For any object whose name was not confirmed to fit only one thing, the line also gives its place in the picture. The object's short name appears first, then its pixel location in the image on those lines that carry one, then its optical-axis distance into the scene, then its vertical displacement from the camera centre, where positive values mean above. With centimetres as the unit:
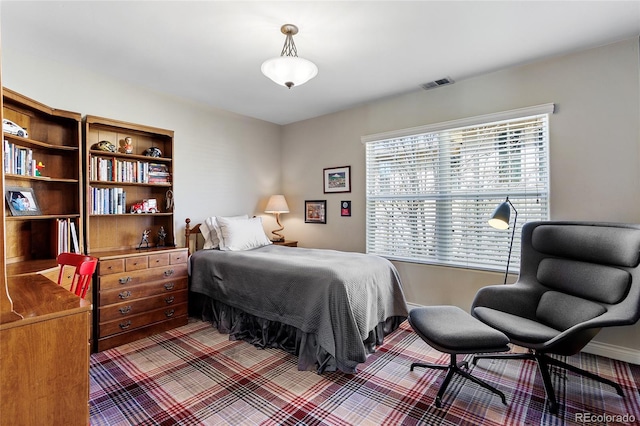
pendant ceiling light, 217 +99
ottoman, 188 -76
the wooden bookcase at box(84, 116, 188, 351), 280 -23
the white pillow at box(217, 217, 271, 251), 364 -27
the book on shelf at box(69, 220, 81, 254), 277 -22
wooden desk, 114 -57
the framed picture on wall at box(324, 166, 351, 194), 421 +43
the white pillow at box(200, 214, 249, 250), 373 -24
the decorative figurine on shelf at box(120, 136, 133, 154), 324 +68
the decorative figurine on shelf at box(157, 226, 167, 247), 350 -27
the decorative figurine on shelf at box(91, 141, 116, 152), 304 +64
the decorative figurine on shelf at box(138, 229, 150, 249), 342 -29
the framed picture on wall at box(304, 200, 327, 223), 448 +0
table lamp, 454 +6
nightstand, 445 -45
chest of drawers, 274 -77
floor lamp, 263 -6
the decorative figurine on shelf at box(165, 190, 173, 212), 353 +12
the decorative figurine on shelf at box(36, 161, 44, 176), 272 +39
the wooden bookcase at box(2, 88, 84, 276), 245 +28
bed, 236 -75
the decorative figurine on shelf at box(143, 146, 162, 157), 342 +65
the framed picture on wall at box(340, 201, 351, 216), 422 +4
